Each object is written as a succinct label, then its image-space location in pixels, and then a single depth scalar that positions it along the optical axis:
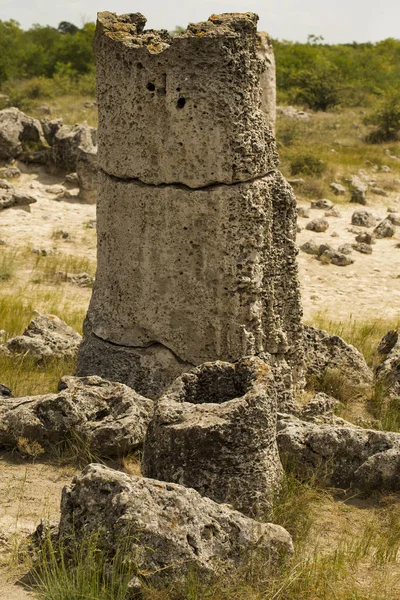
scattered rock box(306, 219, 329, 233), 14.48
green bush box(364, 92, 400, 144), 24.28
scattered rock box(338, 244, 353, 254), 13.00
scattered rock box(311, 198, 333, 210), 16.05
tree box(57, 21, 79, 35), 68.94
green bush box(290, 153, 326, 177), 17.98
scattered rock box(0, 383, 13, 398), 6.08
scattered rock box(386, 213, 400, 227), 15.39
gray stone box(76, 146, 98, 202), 14.74
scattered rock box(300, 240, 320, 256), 13.09
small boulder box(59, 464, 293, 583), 3.53
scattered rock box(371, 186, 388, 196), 17.69
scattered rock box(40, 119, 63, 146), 16.64
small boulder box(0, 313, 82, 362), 7.20
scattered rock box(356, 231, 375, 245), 13.76
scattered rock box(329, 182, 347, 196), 17.17
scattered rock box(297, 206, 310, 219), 15.30
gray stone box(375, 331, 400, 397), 6.86
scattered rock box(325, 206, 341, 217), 15.64
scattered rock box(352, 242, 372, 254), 13.41
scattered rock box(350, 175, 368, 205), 16.86
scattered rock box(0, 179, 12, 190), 14.47
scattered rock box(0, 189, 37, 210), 13.70
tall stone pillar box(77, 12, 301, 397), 5.45
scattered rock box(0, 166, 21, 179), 15.23
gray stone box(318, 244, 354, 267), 12.62
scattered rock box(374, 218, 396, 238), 14.44
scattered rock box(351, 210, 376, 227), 15.16
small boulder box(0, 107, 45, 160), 15.63
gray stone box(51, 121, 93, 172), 15.23
